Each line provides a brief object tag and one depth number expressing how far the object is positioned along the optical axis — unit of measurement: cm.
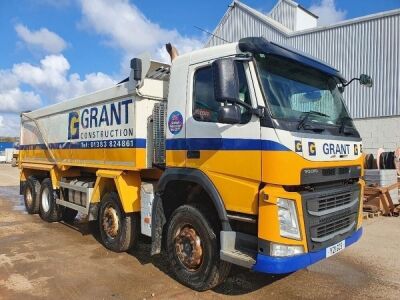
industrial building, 1616
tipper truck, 424
